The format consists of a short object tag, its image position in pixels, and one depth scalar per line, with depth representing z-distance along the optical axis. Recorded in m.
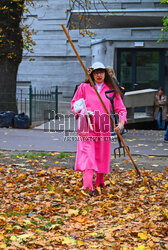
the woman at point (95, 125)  10.70
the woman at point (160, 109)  31.05
